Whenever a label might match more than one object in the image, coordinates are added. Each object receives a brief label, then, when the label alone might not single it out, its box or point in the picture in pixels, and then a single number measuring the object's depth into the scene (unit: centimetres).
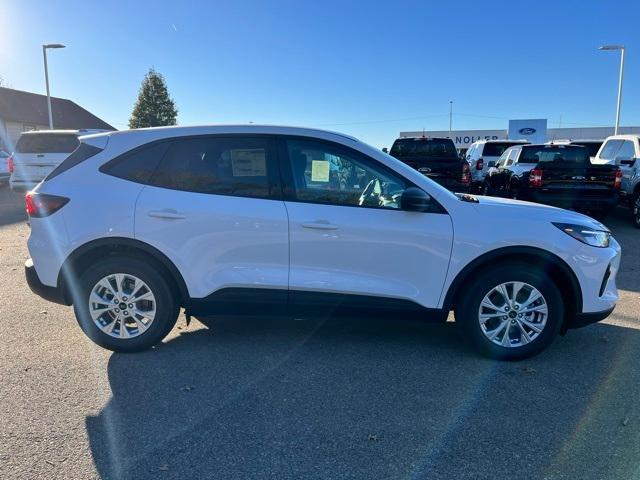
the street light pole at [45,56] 2441
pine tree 4425
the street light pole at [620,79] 2416
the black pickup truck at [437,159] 1136
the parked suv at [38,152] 1403
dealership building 3588
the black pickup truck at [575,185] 1025
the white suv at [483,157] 1798
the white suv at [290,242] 394
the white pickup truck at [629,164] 1106
